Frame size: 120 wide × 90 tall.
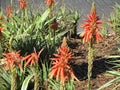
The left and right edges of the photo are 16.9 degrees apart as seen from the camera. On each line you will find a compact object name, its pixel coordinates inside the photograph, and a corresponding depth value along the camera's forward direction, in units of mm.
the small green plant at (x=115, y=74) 4176
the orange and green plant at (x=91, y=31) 2695
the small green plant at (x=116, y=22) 7241
